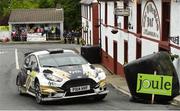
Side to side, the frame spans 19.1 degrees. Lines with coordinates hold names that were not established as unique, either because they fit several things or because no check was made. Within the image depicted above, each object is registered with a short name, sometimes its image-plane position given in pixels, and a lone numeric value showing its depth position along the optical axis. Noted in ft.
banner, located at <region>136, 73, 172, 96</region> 49.21
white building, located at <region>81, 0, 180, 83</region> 58.13
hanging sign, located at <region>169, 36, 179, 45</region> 55.36
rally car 49.16
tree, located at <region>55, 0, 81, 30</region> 248.11
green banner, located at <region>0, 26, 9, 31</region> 226.38
